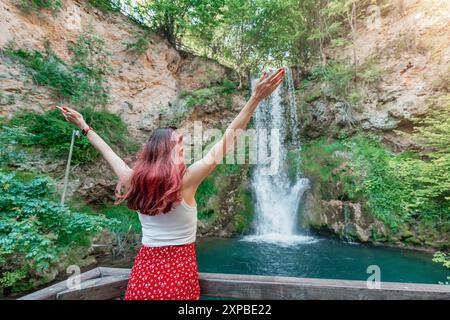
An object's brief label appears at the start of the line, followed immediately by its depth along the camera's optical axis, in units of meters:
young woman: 1.05
